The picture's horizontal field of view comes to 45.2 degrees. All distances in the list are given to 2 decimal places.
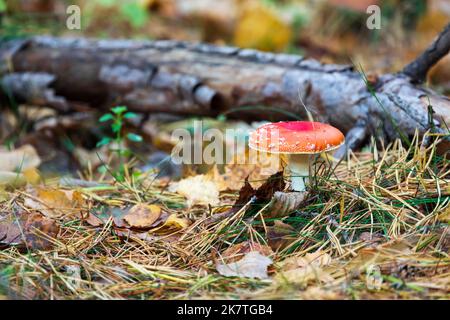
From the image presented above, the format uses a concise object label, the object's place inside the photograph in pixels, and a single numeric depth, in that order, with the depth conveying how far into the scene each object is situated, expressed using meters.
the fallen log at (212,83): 2.65
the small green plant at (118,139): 2.66
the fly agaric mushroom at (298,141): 1.92
